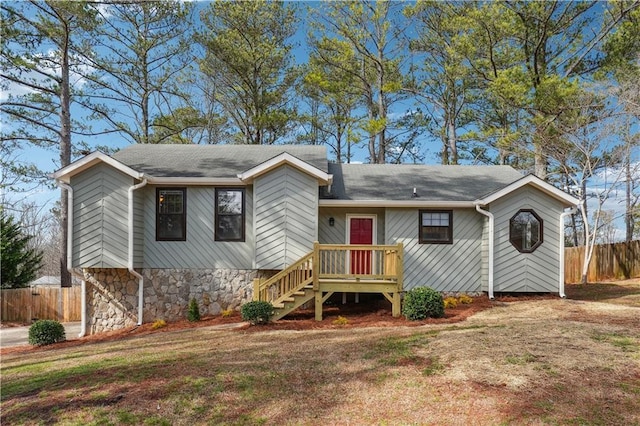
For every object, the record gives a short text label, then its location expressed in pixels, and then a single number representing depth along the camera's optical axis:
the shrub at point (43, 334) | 9.62
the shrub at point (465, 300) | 10.58
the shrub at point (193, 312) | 10.61
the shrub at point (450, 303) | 10.24
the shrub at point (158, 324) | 10.21
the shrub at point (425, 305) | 9.16
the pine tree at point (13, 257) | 16.61
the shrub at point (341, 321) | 9.42
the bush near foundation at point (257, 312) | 9.13
